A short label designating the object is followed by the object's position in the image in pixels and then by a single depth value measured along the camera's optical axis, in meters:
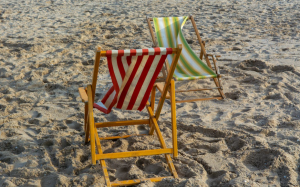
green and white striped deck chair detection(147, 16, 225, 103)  3.85
